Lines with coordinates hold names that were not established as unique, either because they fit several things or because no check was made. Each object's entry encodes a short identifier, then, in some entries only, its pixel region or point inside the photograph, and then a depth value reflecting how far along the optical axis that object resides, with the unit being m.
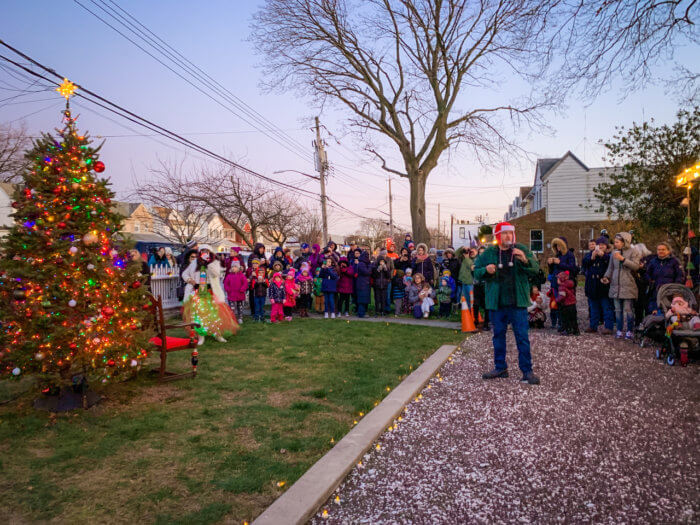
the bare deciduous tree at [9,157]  30.47
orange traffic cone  9.97
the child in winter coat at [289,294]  11.68
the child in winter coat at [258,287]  11.53
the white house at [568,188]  29.77
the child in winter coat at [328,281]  12.35
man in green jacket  5.80
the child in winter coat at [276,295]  11.56
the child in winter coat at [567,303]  8.92
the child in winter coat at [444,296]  12.19
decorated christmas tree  4.53
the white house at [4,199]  33.88
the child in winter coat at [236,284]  11.20
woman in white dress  8.20
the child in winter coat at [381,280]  12.55
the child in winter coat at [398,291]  12.77
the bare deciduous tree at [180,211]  22.00
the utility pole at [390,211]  45.92
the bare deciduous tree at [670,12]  5.65
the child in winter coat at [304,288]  12.55
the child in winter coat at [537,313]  10.17
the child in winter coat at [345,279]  12.37
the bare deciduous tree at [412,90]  18.44
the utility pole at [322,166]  23.92
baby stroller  6.54
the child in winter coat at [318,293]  12.99
